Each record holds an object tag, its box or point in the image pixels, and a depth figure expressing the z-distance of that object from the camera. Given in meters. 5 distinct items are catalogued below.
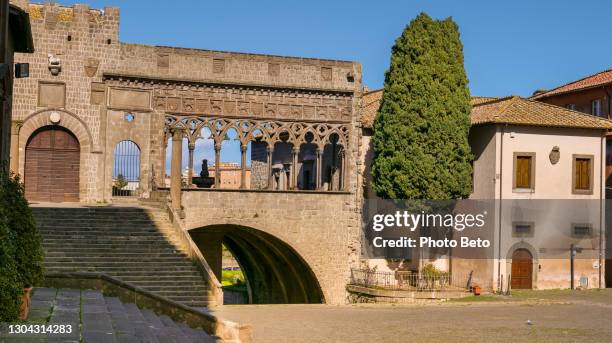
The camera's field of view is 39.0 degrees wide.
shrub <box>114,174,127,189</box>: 31.80
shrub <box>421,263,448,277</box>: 33.16
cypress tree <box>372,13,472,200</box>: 32.44
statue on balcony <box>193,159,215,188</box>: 32.72
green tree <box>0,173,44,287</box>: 13.38
